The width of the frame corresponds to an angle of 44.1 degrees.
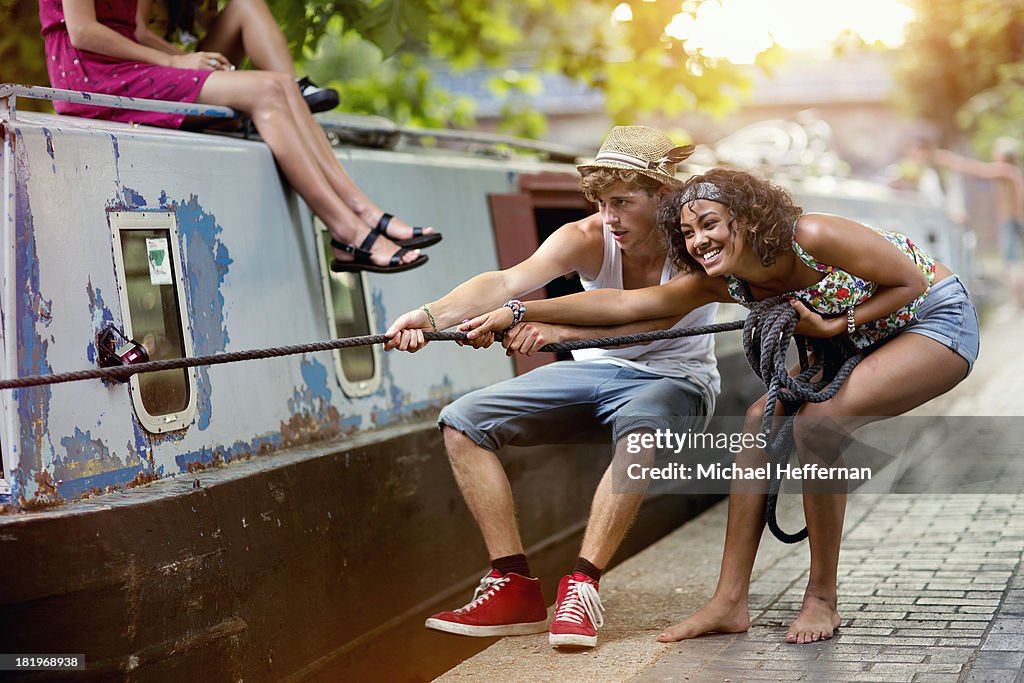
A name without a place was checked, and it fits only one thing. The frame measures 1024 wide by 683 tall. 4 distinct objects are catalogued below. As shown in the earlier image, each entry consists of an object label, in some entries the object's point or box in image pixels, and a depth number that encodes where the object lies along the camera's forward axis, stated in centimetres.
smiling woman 429
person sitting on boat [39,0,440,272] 512
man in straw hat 446
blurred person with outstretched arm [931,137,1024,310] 1589
